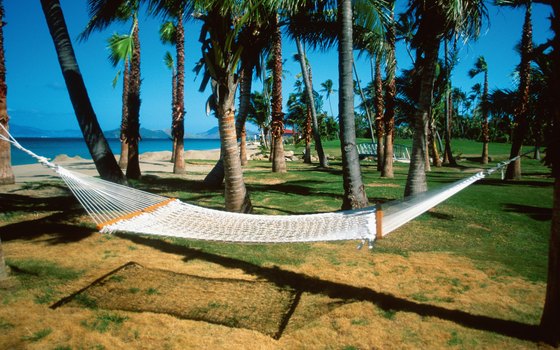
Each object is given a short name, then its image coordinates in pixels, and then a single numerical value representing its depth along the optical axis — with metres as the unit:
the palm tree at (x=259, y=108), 27.69
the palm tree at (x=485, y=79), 18.67
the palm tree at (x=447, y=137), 17.52
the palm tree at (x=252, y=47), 5.45
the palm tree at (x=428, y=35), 5.84
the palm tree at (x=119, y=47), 10.05
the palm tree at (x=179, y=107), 11.55
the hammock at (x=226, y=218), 3.00
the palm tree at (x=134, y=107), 10.25
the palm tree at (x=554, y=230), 2.36
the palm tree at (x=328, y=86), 43.62
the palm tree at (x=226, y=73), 4.91
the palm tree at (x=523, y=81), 10.26
